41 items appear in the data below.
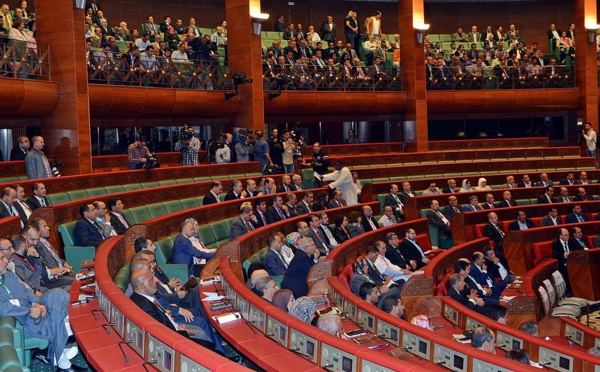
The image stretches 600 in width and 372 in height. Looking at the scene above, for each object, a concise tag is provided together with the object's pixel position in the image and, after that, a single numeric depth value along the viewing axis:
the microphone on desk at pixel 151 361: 3.21
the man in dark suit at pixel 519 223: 10.38
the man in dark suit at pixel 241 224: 7.74
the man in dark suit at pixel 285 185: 10.16
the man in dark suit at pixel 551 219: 10.74
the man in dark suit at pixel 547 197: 11.61
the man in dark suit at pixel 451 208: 10.74
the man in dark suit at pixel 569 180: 12.65
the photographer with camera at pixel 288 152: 11.54
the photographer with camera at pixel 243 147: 11.40
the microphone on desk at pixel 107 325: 3.83
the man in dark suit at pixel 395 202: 10.85
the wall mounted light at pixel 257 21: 12.78
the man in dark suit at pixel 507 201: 11.37
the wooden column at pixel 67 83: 9.74
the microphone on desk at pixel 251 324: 4.23
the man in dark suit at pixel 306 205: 9.34
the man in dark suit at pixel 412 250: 8.78
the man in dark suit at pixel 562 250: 9.62
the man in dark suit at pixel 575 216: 11.01
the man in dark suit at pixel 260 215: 8.53
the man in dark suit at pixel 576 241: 9.84
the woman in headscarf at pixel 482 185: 12.06
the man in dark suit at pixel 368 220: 9.52
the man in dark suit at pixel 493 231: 10.12
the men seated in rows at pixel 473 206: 10.96
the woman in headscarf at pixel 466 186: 12.02
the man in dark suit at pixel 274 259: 6.66
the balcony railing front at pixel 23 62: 9.23
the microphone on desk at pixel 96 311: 4.07
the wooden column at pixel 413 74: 15.06
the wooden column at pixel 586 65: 15.78
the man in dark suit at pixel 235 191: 9.19
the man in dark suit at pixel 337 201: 10.11
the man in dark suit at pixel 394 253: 8.37
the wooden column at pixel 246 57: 12.89
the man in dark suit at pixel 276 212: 8.63
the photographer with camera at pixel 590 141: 14.80
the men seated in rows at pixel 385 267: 7.71
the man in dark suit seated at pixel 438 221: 10.45
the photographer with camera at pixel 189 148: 10.72
